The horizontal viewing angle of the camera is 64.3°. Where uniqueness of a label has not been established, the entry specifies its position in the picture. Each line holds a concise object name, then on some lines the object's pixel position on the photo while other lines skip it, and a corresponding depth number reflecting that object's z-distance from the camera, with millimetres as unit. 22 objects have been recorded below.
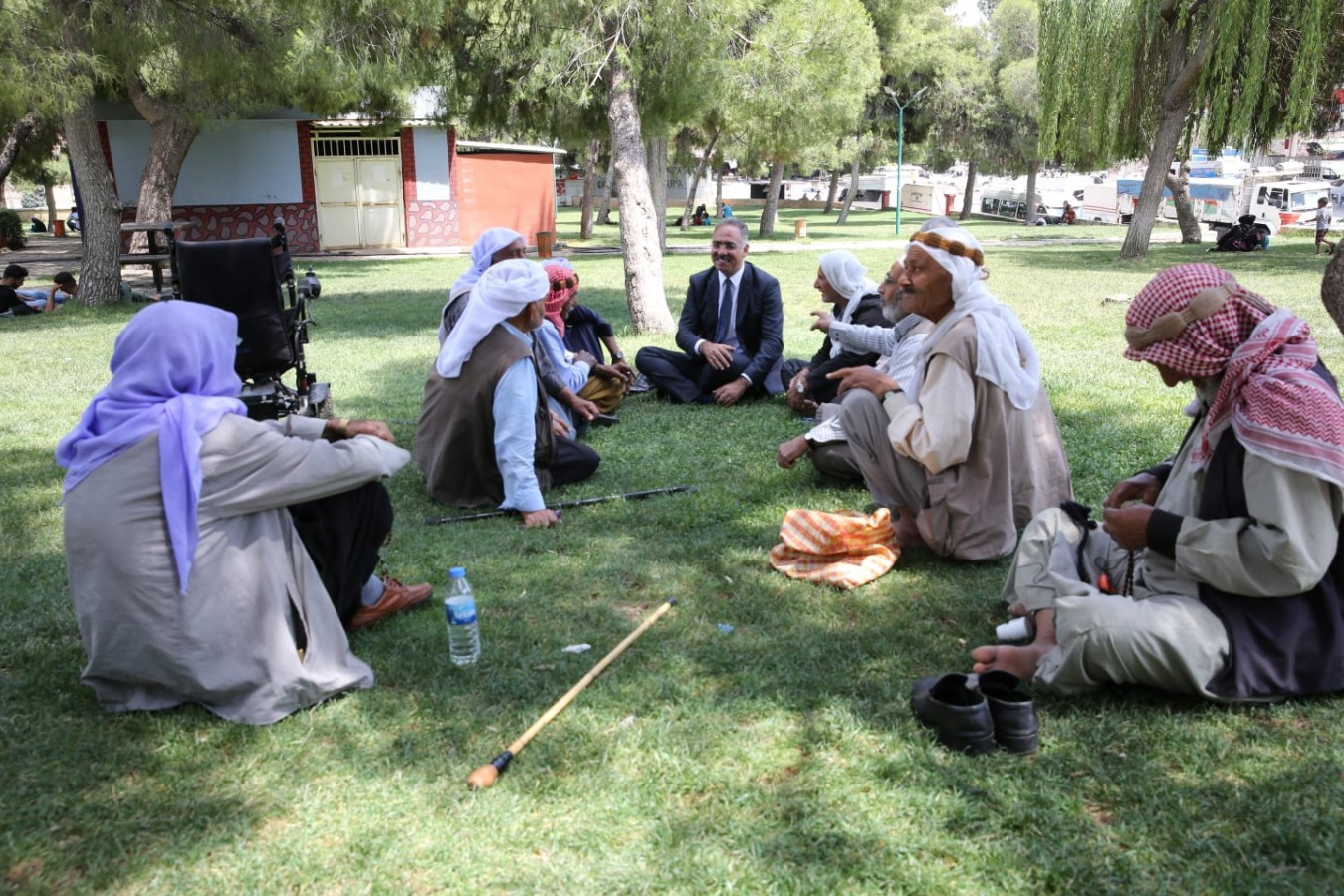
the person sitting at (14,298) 13805
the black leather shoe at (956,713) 2965
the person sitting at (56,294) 14258
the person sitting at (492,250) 6429
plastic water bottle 3543
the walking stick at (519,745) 2881
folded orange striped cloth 4371
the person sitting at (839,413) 5148
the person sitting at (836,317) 6468
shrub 26547
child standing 23094
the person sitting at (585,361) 6787
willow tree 17328
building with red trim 22969
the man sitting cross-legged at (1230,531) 2793
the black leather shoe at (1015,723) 2957
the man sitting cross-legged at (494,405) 5074
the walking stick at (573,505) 5254
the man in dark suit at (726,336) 7582
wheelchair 7254
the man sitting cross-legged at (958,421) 4121
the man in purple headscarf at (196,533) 3055
